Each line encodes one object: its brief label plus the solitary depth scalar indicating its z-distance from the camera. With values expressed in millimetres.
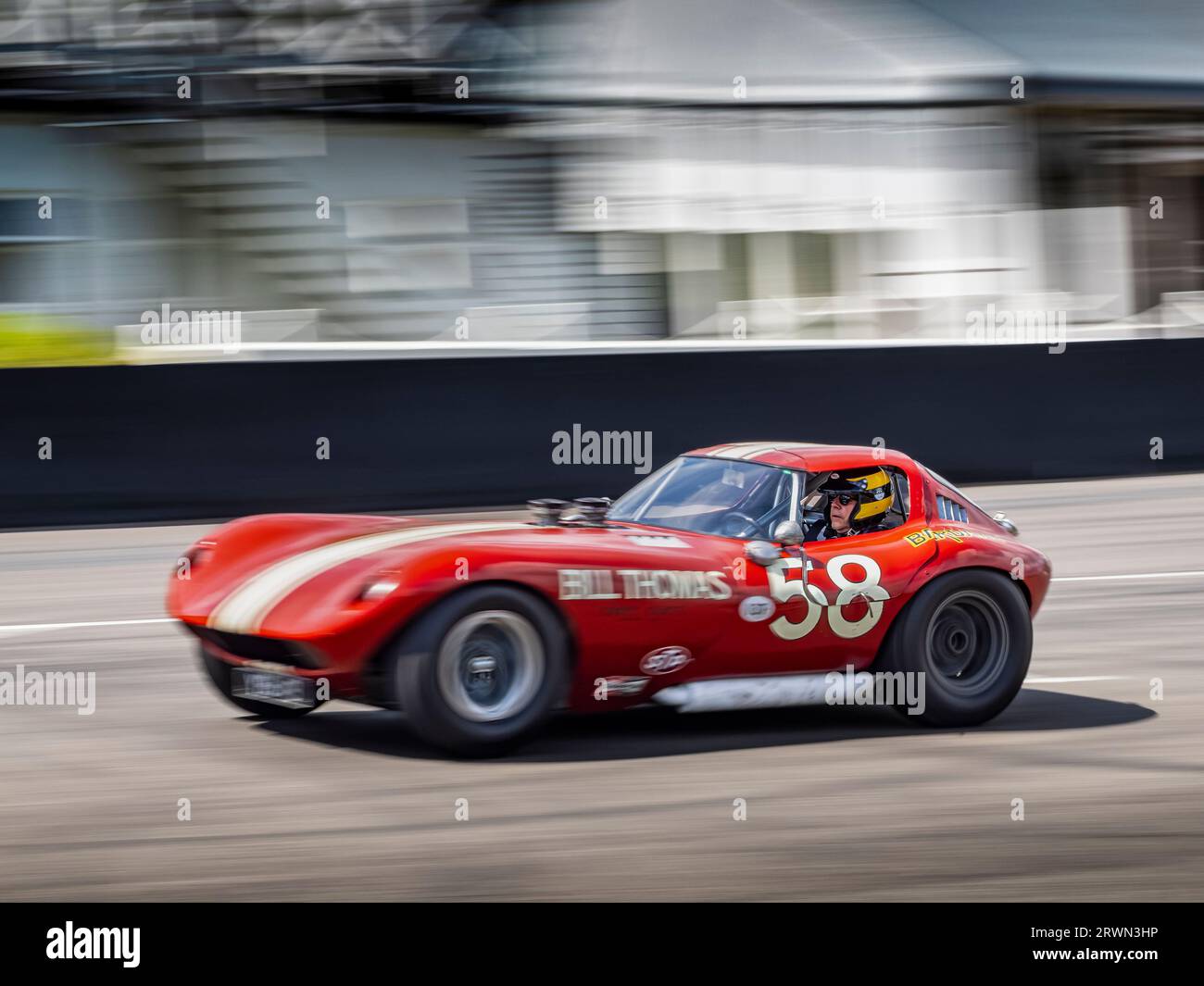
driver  7191
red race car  6156
